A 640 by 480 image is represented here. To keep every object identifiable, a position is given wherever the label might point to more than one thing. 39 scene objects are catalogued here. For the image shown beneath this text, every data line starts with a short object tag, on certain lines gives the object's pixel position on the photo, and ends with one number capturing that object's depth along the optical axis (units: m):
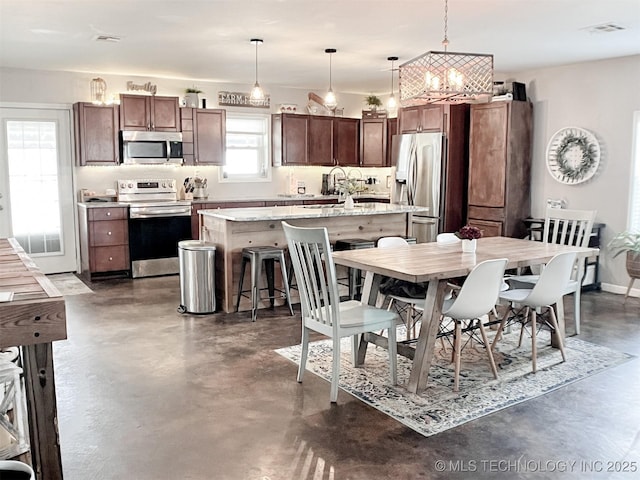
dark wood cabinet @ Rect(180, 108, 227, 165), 7.77
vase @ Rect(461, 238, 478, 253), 4.22
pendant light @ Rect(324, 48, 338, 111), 5.98
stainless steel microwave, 7.30
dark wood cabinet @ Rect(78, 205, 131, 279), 7.02
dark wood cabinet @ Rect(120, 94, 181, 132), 7.27
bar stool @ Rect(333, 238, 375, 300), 5.82
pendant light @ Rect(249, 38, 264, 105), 5.82
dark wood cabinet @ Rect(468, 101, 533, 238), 7.00
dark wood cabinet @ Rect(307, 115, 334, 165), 8.77
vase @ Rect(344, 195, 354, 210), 6.15
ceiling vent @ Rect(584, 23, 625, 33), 4.86
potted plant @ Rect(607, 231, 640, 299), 5.91
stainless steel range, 7.23
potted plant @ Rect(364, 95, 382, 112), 9.02
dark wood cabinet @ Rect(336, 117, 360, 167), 8.99
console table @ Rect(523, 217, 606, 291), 6.48
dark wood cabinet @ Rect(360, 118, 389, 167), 8.99
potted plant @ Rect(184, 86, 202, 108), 7.81
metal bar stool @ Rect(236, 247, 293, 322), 5.24
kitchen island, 5.43
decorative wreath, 6.57
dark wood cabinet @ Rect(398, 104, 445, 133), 7.49
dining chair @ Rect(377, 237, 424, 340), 4.10
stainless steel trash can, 5.38
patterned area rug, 3.32
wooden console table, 1.92
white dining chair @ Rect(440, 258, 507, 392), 3.50
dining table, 3.57
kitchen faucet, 8.84
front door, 7.15
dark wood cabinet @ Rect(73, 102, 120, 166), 7.12
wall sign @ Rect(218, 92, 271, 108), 8.27
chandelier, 3.88
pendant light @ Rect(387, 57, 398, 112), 6.84
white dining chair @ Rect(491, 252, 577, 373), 3.91
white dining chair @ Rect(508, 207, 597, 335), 4.73
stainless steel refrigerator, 7.46
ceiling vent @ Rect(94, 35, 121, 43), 5.27
